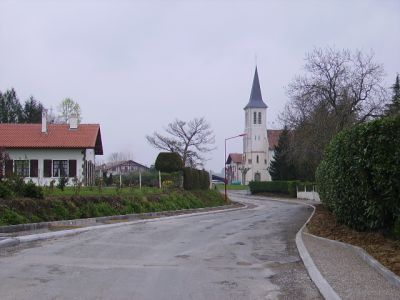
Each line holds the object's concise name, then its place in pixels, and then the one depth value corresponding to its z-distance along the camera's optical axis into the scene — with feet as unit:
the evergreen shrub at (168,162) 146.41
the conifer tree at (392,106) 110.01
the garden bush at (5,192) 63.16
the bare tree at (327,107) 136.77
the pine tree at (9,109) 261.65
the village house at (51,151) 155.22
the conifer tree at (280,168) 268.41
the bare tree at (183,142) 306.04
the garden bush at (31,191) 68.13
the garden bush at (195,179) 143.74
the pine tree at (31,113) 262.06
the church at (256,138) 411.95
